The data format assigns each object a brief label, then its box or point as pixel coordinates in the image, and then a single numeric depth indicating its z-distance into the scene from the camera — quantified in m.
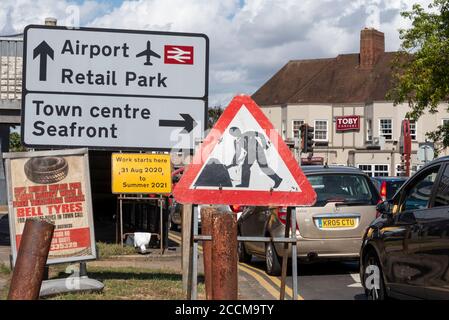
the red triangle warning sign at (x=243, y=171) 6.32
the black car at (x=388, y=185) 20.61
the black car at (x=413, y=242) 7.17
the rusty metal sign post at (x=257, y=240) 6.12
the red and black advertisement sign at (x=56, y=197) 8.88
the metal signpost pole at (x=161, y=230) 15.41
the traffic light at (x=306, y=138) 27.70
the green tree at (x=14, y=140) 93.38
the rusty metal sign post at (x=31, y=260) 6.66
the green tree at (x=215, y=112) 70.88
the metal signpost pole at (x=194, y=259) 6.23
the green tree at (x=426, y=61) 29.06
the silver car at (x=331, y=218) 12.12
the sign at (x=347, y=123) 62.97
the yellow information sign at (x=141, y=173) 15.77
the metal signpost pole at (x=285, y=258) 6.49
